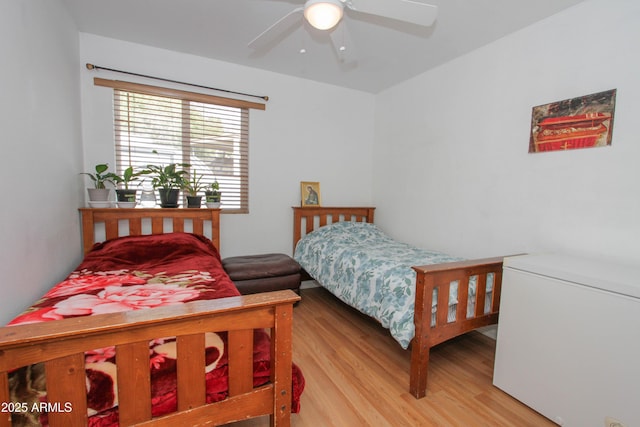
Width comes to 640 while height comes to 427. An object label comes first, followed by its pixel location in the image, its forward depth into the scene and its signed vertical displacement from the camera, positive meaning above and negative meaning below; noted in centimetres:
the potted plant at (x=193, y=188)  261 -1
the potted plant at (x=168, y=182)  246 +4
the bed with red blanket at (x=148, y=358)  78 -55
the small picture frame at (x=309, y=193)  326 -2
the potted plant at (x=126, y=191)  232 -4
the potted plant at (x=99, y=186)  224 -1
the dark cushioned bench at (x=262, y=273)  254 -76
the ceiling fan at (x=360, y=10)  139 +96
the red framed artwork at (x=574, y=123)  168 +49
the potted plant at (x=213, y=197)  268 -8
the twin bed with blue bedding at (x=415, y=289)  158 -62
